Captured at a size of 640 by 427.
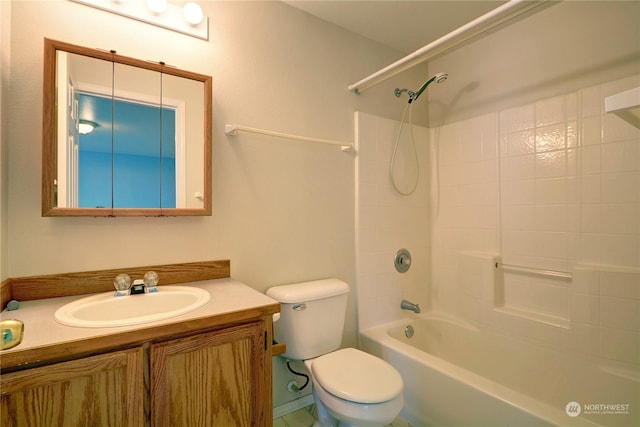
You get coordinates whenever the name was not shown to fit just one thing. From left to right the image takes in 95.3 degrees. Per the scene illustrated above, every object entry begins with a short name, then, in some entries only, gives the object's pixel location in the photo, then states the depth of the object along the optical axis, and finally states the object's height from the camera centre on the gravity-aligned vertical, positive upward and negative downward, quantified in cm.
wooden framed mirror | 112 +35
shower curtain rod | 113 +80
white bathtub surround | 143 -32
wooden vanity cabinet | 76 -50
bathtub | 122 -86
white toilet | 116 -71
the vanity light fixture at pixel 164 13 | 123 +92
